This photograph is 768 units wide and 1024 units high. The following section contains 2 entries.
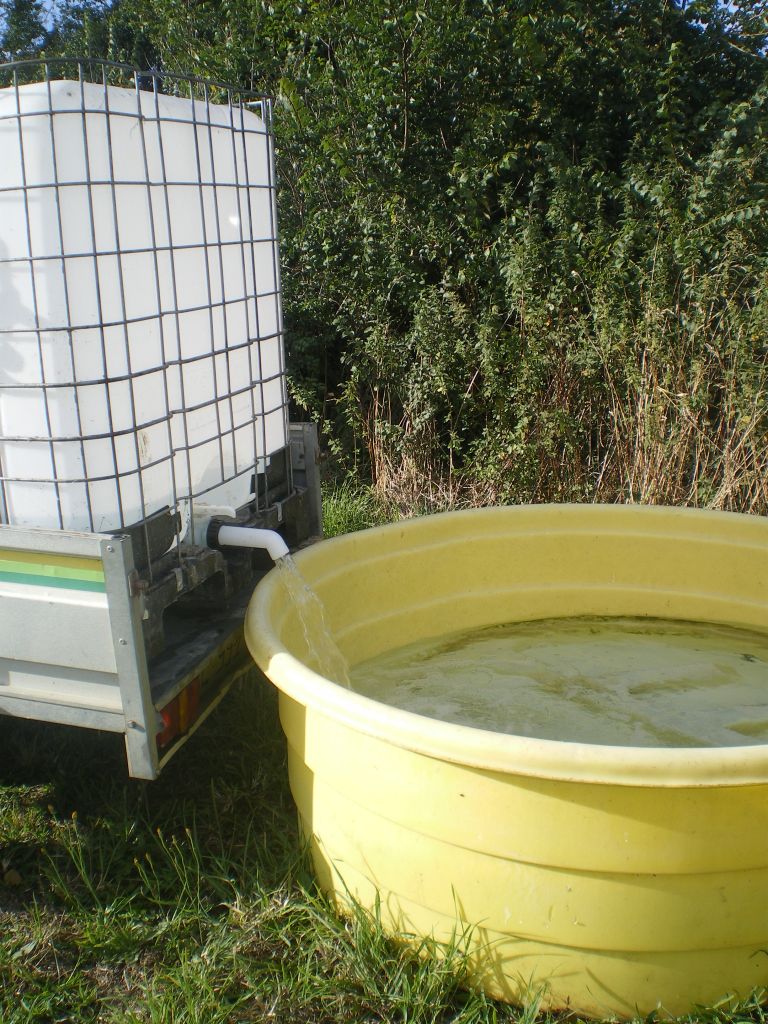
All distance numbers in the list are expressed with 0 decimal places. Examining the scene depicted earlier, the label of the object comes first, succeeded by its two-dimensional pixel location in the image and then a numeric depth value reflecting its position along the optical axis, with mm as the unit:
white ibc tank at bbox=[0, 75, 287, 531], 1799
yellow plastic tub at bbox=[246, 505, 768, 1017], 1605
